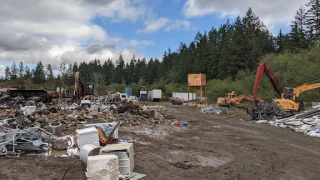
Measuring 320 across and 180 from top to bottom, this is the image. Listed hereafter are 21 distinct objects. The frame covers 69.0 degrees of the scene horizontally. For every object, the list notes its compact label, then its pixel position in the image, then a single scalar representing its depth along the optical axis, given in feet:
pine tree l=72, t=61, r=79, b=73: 351.92
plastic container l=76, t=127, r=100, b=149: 21.86
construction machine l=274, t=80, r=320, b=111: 56.13
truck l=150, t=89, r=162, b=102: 145.45
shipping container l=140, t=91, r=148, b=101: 147.86
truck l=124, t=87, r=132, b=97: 151.07
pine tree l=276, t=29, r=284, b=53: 187.88
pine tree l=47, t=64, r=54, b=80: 278.32
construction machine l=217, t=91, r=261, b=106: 83.54
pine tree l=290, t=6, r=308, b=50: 155.54
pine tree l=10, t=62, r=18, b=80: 319.55
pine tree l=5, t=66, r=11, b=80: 318.20
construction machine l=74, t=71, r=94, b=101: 75.06
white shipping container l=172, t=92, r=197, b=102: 152.56
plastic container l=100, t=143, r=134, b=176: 16.80
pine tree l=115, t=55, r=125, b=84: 294.84
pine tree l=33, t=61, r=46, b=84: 287.17
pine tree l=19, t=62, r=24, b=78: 317.13
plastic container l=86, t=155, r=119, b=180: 14.81
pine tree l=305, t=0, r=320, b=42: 149.43
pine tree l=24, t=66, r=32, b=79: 308.60
